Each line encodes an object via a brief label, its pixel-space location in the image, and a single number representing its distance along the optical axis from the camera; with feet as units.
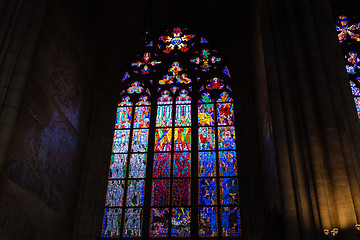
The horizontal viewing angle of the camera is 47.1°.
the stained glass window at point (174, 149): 39.37
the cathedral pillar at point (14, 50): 27.99
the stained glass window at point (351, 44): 44.73
